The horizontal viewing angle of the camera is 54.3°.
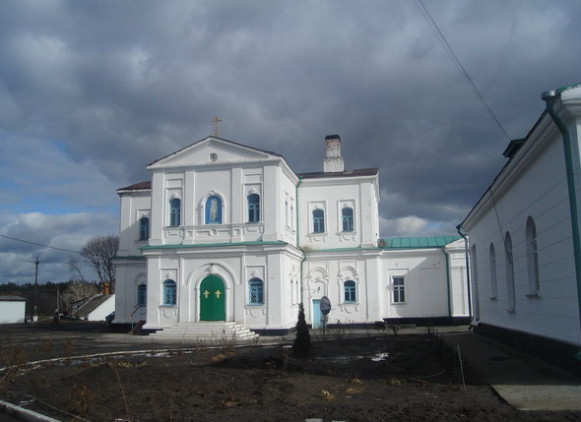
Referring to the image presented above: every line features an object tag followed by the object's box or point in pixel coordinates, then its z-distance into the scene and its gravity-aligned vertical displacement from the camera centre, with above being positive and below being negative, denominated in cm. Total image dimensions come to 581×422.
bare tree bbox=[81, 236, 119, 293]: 7344 +565
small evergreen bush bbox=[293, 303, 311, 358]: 1552 -129
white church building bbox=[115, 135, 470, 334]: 2769 +238
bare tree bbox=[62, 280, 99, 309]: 6988 +108
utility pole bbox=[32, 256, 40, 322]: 5384 -14
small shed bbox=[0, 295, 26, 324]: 4984 -87
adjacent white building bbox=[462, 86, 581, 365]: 997 +132
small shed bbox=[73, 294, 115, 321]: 5509 -103
